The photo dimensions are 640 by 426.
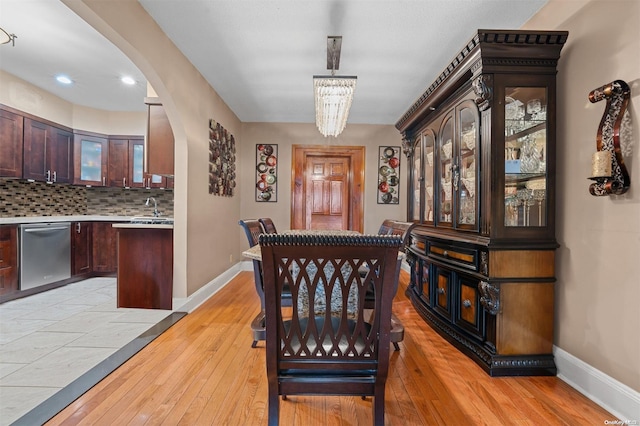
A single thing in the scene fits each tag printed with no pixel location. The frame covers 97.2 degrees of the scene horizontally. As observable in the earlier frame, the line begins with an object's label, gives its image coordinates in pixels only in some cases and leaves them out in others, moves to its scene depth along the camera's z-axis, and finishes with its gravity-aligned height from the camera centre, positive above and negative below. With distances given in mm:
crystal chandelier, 2385 +1056
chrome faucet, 4326 -2
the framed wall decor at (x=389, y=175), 4965 +679
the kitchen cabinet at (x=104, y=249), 4371 -586
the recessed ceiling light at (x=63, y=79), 3446 +1653
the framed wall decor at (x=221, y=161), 3559 +722
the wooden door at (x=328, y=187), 5000 +465
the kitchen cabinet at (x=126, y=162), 4465 +791
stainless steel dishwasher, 3445 -549
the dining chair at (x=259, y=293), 2033 -603
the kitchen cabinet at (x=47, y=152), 3580 +803
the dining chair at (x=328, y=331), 1058 -476
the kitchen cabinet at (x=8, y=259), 3229 -562
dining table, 1873 -278
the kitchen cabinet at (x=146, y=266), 2920 -566
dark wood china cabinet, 1856 +83
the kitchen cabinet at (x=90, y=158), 4234 +816
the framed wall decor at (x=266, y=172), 4953 +713
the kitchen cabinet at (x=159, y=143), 3074 +755
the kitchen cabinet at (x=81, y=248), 4082 -545
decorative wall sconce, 1463 +383
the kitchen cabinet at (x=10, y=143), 3299 +812
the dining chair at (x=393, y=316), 2084 -665
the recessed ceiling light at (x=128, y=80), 3477 +1649
